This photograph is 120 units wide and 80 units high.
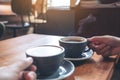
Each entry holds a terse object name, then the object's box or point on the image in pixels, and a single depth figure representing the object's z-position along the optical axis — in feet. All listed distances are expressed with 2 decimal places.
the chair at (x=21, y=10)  9.70
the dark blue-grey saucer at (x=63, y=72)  1.75
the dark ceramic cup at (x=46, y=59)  1.69
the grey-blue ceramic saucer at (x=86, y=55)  2.30
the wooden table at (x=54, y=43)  2.01
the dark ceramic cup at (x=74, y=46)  2.29
